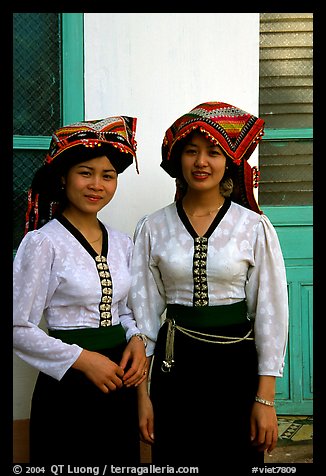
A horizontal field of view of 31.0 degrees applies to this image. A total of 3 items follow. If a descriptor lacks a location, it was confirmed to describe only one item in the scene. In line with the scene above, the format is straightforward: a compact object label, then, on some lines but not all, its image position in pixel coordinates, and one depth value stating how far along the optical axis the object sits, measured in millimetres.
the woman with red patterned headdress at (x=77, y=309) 2027
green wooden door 3176
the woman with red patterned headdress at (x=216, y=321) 2189
